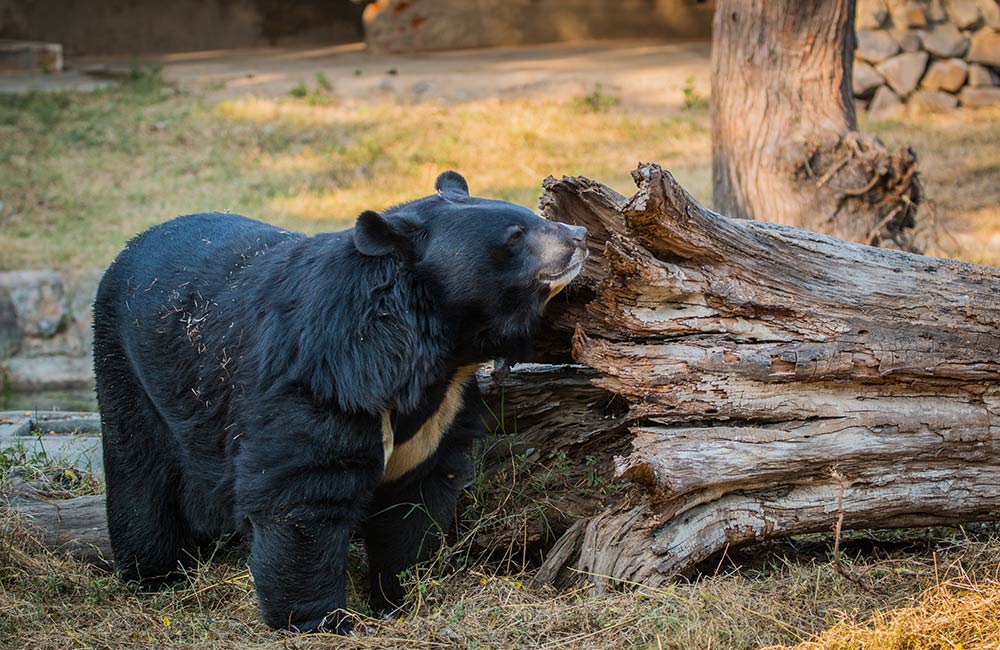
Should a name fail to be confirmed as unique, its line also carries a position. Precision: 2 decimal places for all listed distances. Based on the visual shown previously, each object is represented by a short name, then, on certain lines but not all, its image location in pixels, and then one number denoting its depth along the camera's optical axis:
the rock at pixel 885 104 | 25.89
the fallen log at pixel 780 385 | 7.48
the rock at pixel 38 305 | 17.77
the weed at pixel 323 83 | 27.03
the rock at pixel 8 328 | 17.80
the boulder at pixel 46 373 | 17.62
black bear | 7.16
